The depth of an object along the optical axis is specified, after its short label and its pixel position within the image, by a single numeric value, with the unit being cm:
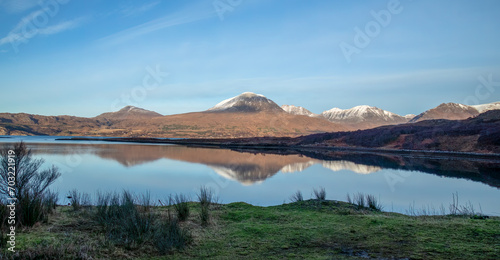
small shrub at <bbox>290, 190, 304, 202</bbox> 914
